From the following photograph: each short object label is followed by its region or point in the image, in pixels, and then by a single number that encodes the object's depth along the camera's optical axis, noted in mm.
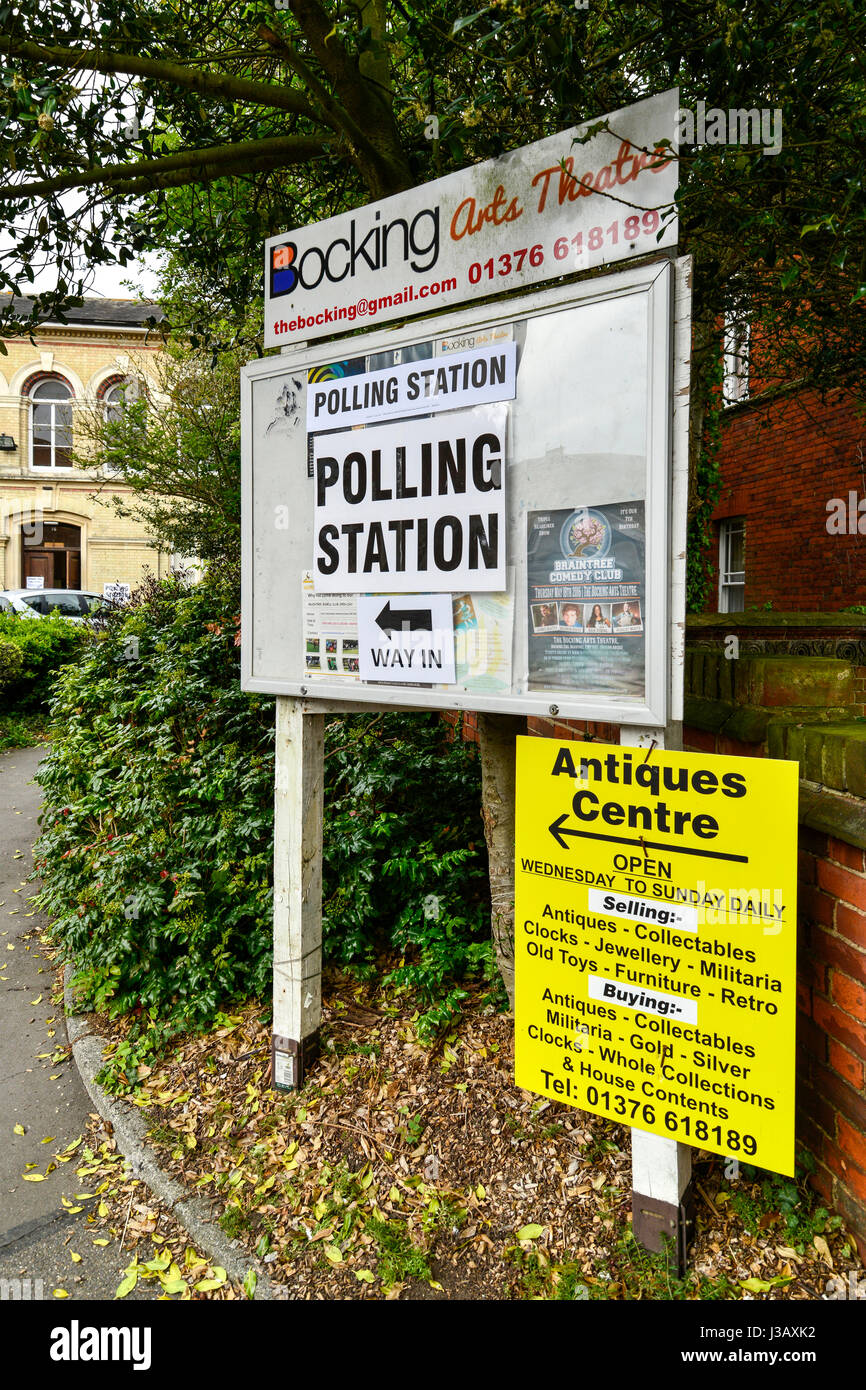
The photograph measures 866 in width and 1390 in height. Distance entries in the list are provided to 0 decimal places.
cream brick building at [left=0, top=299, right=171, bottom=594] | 24125
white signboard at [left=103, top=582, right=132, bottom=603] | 13255
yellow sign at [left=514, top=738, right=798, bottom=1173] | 2135
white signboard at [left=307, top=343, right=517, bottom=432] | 2502
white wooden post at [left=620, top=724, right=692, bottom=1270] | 2322
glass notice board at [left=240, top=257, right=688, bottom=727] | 2195
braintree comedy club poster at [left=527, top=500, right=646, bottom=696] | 2221
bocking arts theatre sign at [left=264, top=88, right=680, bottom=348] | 2203
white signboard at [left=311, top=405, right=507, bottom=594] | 2521
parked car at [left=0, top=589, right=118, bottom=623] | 17578
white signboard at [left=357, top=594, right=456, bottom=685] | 2668
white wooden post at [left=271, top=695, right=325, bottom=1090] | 3242
